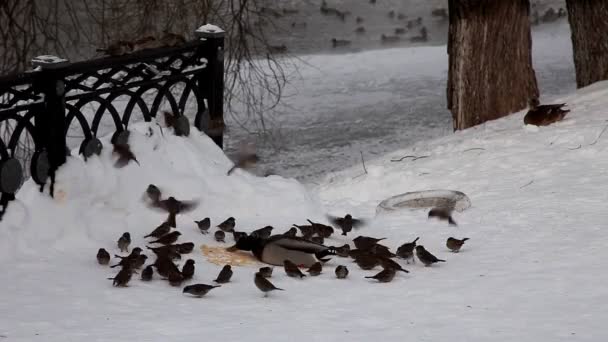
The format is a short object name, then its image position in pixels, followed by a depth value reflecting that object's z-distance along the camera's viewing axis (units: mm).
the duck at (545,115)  19578
